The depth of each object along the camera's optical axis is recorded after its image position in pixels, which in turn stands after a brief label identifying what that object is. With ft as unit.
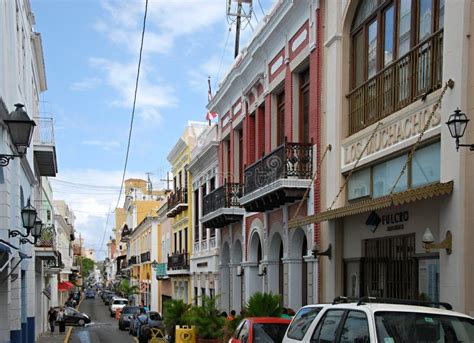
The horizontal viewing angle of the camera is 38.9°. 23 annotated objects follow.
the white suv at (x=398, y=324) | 22.68
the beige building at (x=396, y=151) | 32.78
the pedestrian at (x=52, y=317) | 126.24
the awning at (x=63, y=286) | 185.25
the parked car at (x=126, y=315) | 130.62
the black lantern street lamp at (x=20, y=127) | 37.11
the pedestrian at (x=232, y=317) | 58.89
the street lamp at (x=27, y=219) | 51.72
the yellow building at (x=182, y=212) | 119.55
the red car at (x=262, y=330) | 40.32
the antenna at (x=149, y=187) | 263.29
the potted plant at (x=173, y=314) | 73.70
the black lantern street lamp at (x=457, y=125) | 29.99
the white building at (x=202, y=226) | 97.04
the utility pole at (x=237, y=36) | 102.91
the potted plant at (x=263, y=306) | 51.26
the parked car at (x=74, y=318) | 147.33
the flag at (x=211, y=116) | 101.41
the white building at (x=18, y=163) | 50.98
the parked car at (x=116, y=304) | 189.98
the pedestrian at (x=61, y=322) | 125.80
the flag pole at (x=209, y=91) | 114.73
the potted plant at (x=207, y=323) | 62.59
